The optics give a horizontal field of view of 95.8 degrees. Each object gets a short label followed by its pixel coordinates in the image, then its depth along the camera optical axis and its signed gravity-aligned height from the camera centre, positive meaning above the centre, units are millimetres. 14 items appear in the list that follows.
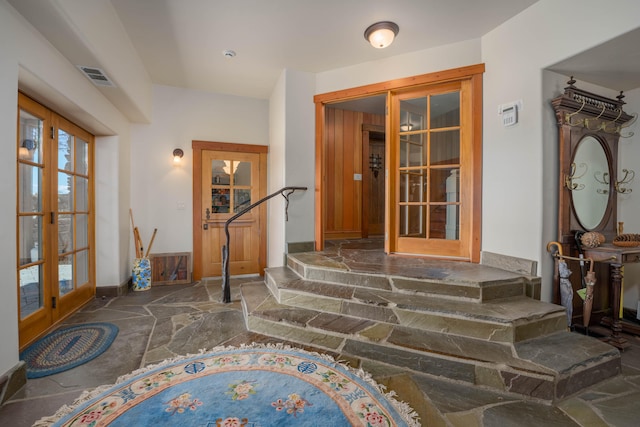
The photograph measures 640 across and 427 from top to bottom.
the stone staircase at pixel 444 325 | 1836 -922
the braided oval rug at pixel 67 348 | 2059 -1091
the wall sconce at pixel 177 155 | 4270 +834
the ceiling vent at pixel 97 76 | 2568 +1268
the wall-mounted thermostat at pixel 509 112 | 2717 +943
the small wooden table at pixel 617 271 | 2318 -494
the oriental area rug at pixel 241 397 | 1544 -1110
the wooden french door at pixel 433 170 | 3240 +476
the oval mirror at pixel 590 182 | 2660 +266
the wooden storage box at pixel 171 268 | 4230 -846
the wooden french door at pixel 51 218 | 2342 -65
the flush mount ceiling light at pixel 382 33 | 2795 +1739
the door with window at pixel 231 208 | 4473 +48
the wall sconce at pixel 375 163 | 5590 +923
